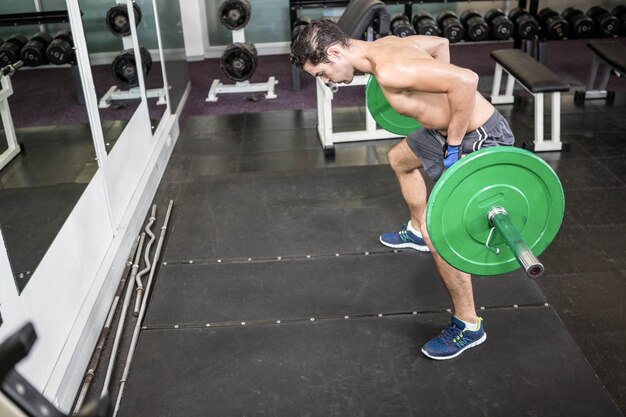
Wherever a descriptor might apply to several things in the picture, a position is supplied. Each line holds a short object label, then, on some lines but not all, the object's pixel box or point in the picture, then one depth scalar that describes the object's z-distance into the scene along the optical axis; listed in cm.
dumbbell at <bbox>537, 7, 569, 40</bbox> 477
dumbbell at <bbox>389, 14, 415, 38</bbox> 455
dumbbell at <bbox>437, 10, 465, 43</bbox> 472
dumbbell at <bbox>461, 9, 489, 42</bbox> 475
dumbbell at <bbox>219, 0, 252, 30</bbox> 461
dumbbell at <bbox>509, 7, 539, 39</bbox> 477
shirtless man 188
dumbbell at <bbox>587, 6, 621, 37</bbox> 474
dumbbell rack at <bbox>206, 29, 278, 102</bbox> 489
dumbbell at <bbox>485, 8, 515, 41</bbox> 475
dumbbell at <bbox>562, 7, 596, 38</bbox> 475
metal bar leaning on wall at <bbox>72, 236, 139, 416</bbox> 209
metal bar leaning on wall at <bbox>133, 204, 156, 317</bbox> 251
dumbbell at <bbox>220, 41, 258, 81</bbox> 464
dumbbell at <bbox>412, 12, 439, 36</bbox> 468
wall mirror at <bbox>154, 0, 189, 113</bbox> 412
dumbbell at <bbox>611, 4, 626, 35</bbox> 481
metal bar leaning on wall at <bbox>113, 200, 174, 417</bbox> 205
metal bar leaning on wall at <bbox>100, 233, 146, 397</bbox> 213
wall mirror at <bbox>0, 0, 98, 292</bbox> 200
